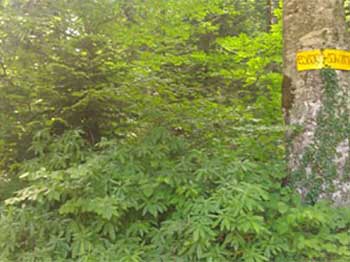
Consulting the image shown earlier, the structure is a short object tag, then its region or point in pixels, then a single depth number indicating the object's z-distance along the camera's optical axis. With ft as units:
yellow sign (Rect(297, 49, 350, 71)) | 8.36
